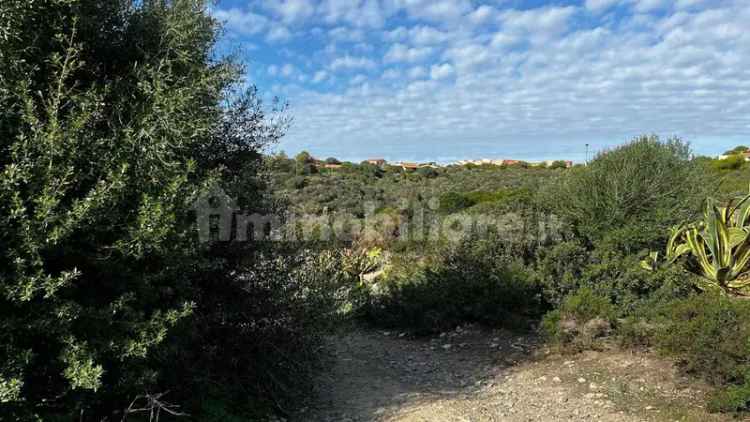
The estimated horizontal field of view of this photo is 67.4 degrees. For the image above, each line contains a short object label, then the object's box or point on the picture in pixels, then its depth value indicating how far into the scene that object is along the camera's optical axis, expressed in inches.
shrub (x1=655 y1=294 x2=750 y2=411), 173.9
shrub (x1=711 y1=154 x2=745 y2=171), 900.5
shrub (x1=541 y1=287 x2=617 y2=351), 255.6
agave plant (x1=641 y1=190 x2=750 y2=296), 265.7
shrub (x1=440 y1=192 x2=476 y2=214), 542.6
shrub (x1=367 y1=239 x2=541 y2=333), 304.5
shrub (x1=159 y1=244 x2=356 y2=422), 166.9
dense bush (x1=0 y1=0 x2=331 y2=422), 119.1
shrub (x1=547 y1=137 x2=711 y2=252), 293.1
